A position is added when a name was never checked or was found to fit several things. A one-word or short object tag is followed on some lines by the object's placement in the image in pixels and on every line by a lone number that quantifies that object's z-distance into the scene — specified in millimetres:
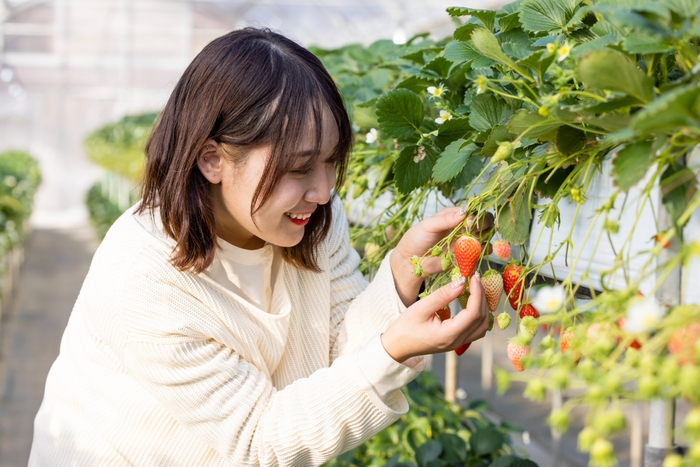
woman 999
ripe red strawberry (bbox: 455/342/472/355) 996
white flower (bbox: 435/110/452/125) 1004
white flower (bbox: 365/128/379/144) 1258
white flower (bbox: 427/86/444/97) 1004
